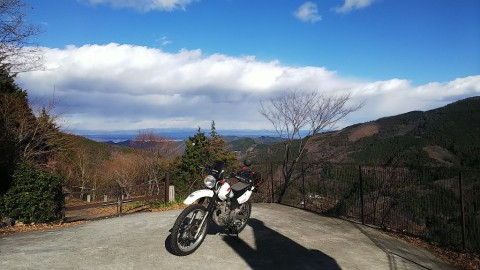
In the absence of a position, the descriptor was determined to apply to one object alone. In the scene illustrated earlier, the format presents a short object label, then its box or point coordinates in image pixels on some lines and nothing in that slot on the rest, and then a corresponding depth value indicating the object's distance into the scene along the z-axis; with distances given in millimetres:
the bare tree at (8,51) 10334
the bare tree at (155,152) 38000
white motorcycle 5062
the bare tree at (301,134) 15305
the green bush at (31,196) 9445
